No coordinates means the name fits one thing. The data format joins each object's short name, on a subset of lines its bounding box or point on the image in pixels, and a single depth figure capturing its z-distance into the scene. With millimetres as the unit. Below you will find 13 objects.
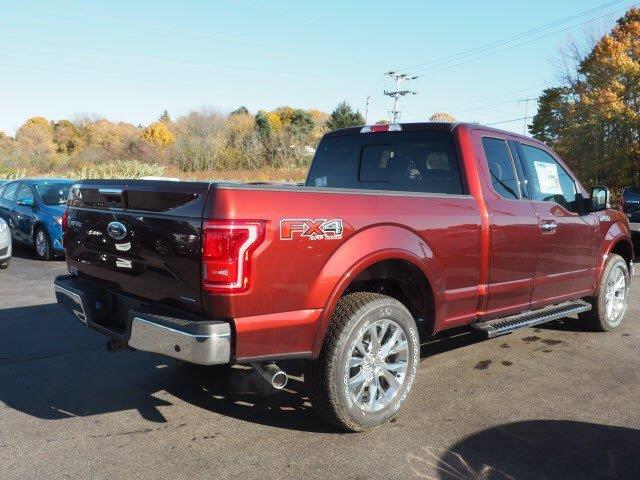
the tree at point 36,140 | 51900
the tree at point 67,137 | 64188
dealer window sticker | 5305
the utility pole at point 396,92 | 48531
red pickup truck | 3066
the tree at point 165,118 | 87375
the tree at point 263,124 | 47431
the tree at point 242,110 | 92069
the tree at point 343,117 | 58062
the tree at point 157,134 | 72875
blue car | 10547
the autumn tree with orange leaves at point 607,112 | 27969
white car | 9266
